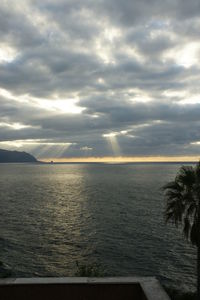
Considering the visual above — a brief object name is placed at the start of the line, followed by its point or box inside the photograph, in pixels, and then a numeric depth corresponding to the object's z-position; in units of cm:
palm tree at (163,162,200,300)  1794
